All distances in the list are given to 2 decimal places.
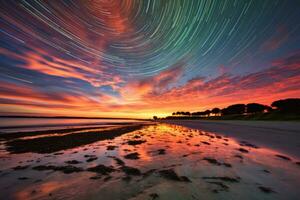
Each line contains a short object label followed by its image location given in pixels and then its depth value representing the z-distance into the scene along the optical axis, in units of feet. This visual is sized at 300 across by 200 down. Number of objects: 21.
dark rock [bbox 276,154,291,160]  26.35
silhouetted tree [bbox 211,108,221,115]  505.25
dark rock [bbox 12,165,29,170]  22.54
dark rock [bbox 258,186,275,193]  14.56
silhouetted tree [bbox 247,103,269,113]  370.53
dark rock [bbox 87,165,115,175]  20.78
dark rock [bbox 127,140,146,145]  44.37
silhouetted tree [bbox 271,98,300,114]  192.26
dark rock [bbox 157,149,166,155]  31.63
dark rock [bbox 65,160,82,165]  25.19
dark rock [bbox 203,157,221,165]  24.21
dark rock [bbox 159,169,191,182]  18.04
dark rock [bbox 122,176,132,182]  17.86
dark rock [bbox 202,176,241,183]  17.38
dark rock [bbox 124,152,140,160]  28.26
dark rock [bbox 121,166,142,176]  20.16
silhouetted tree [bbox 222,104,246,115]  390.62
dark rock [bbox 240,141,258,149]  38.46
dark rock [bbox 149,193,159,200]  13.91
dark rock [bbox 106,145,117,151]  36.15
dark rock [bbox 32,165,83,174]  21.72
